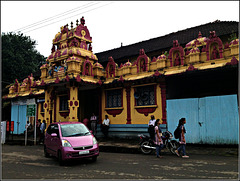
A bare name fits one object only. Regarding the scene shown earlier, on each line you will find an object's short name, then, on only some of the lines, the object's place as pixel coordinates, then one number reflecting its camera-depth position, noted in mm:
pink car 7914
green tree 31156
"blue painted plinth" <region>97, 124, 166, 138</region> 14344
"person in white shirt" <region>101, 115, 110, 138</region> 15817
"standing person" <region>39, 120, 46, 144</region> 15815
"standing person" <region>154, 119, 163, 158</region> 9266
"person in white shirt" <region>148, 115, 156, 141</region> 11808
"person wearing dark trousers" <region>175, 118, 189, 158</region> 9109
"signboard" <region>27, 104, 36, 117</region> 15328
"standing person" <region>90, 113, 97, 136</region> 16134
